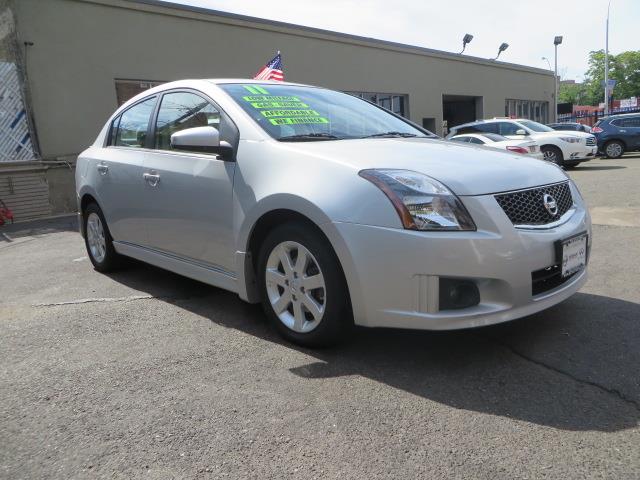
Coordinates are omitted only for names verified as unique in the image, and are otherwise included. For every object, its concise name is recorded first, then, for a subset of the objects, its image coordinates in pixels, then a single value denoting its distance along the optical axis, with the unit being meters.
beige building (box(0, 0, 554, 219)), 10.84
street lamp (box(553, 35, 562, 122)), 31.73
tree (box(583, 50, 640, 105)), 62.75
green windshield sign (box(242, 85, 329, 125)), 3.55
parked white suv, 14.97
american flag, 11.11
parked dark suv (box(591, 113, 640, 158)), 18.78
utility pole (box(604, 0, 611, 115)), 35.82
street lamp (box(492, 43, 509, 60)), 27.70
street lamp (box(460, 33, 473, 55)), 24.75
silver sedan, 2.68
